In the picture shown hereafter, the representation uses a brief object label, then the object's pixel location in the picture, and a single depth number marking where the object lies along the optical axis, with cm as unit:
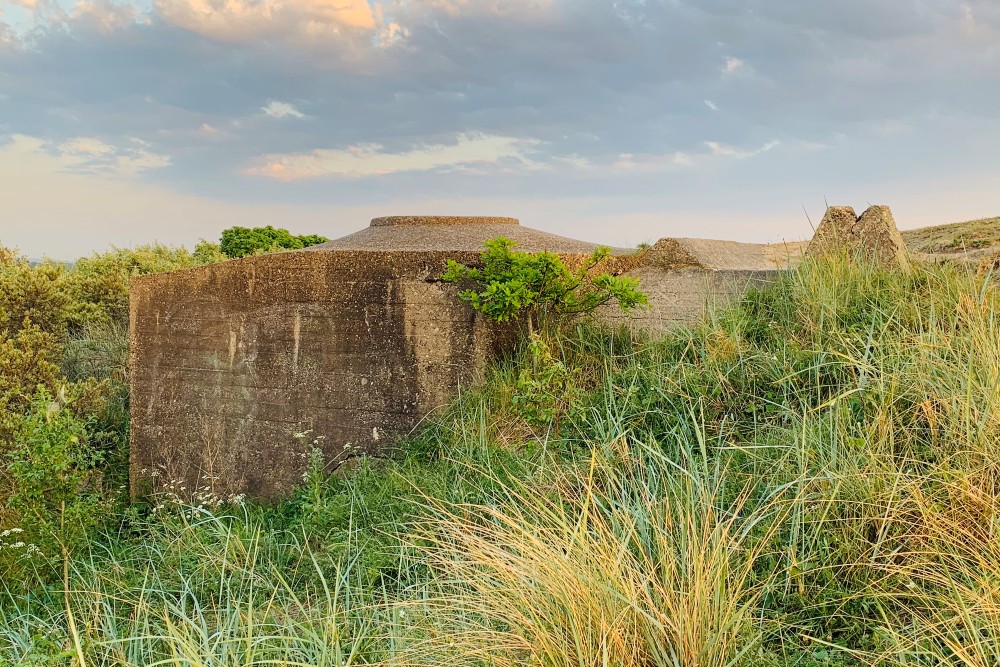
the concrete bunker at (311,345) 542
